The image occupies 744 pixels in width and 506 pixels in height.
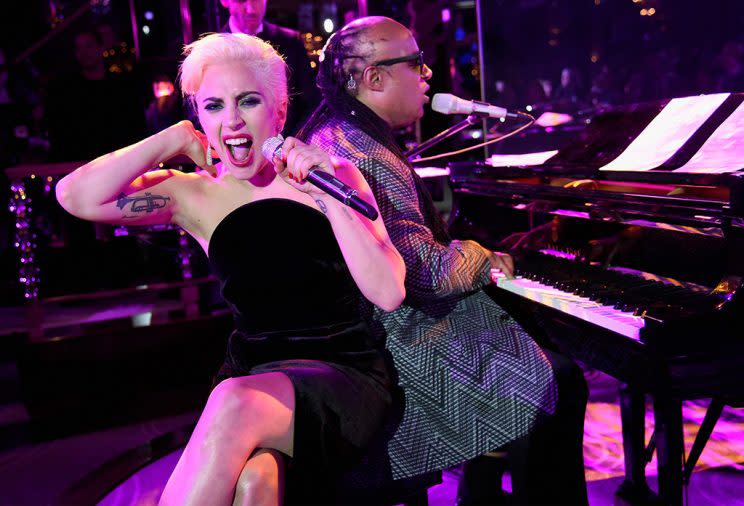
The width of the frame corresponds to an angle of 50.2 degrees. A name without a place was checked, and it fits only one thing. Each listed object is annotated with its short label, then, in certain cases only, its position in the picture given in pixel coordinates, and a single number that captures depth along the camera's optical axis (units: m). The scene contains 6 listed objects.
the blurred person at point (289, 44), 4.32
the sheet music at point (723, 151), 2.18
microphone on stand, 2.77
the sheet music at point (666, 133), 2.50
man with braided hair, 2.07
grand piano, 1.98
